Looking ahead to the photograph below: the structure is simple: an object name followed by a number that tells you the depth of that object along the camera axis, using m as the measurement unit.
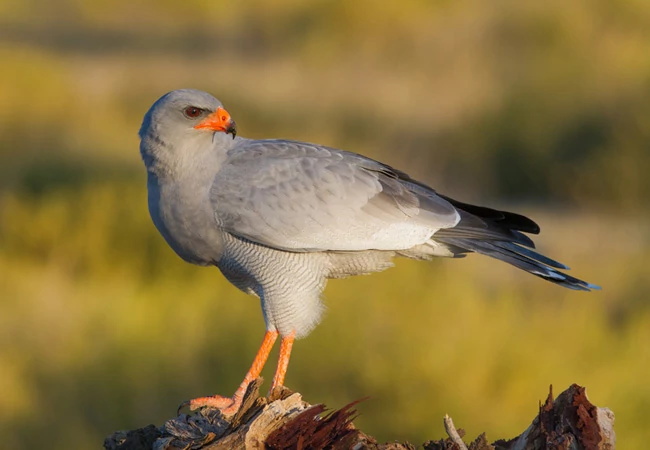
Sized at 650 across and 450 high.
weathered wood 8.53
